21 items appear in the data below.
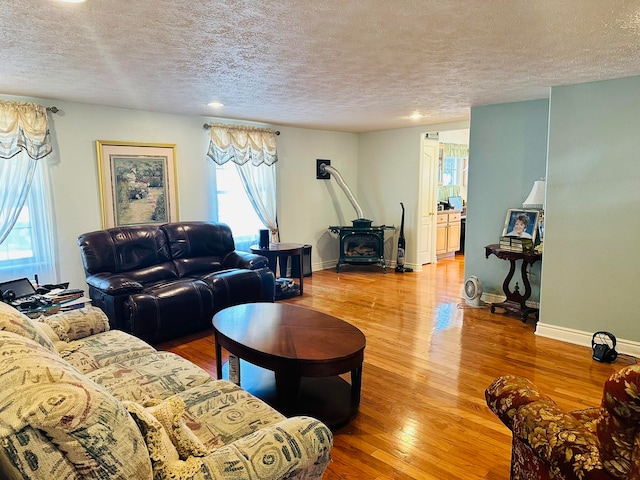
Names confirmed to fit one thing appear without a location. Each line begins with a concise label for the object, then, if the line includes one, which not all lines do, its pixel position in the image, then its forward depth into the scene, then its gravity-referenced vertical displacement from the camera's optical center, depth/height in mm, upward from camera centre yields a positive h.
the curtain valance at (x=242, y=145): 5348 +600
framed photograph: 4418 -354
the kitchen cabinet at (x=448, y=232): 7648 -763
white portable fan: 4816 -1142
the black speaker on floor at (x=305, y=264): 6029 -1062
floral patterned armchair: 1144 -804
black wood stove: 6742 -841
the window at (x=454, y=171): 8641 +392
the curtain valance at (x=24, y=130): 3811 +564
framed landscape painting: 4559 +97
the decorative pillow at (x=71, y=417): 952 -514
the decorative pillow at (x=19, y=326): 1593 -513
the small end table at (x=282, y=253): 5320 -773
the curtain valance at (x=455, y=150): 8406 +811
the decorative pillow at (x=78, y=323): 2568 -813
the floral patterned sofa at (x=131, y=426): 960 -672
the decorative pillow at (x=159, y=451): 1165 -717
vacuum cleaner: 6801 -998
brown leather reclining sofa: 3641 -836
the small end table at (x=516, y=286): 4270 -1005
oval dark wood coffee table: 2344 -912
